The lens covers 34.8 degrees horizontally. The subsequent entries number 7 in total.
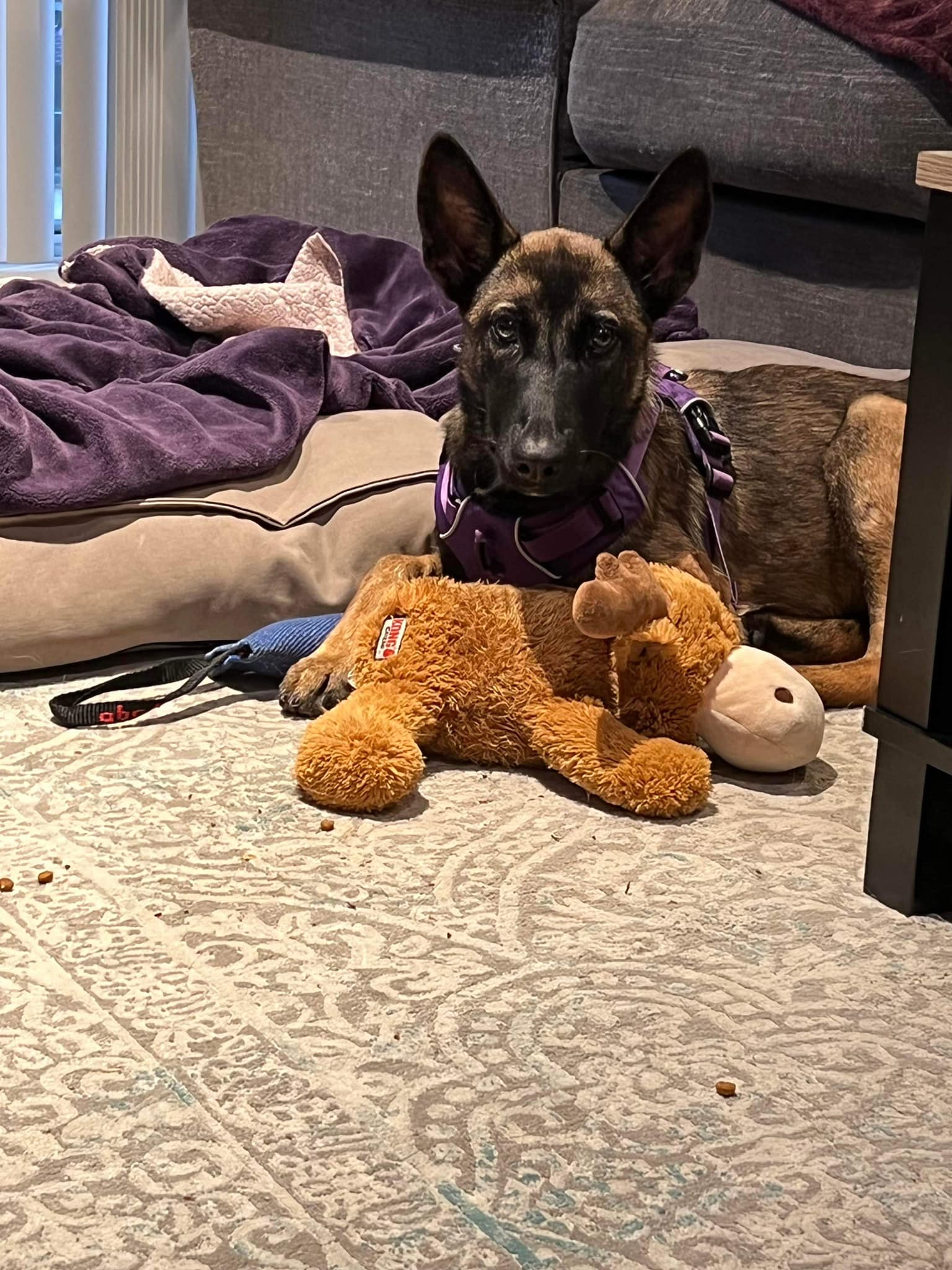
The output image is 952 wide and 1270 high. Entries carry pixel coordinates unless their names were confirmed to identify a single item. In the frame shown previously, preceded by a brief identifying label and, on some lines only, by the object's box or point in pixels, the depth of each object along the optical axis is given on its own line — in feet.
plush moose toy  6.84
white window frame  17.97
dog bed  8.15
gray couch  10.97
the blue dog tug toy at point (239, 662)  7.93
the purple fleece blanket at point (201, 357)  8.50
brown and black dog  7.72
